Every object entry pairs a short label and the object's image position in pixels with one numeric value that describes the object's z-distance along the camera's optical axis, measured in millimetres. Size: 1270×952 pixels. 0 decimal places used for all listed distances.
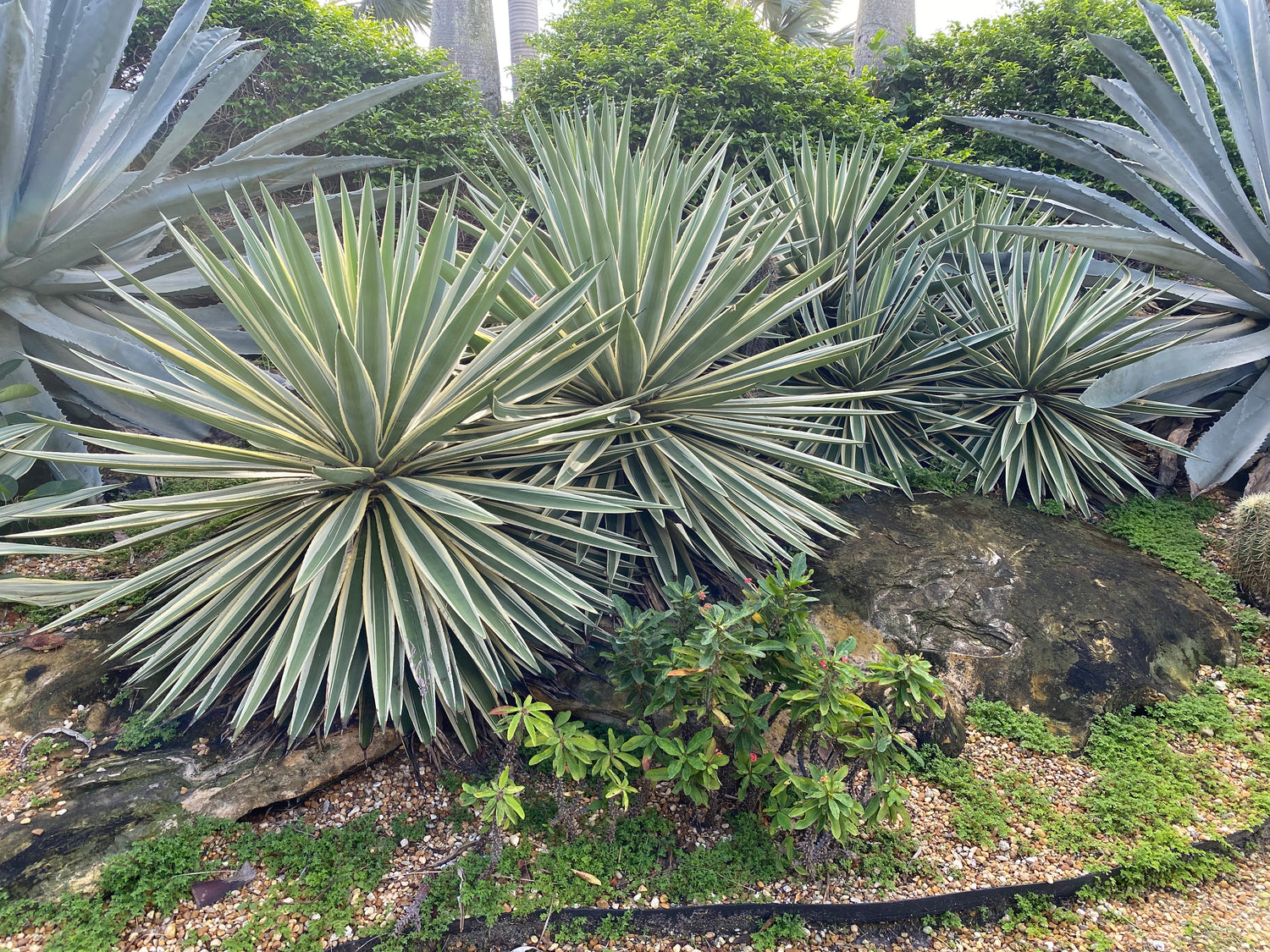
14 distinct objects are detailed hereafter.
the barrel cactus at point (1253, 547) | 3510
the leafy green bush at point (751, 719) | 2139
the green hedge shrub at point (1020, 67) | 6363
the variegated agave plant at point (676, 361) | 2783
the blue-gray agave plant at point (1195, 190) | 3953
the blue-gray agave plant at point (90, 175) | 3068
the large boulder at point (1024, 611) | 3158
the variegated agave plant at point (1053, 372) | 3986
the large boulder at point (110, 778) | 2156
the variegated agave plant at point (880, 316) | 4012
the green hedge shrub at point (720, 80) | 6109
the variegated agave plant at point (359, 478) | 2164
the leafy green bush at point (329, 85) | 5875
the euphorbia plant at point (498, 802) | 2082
